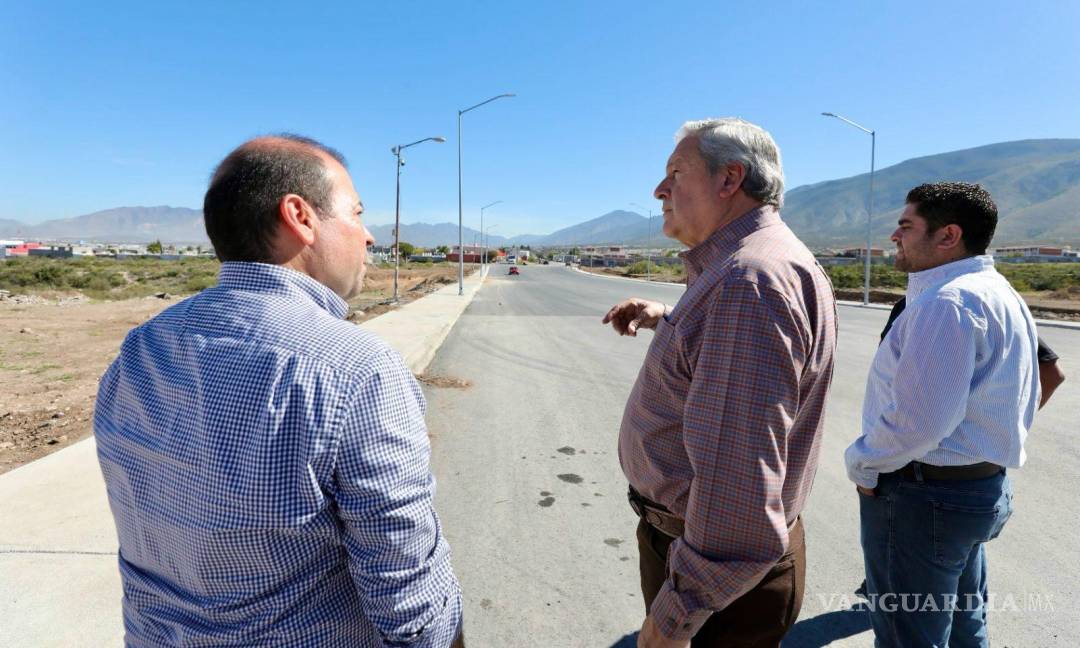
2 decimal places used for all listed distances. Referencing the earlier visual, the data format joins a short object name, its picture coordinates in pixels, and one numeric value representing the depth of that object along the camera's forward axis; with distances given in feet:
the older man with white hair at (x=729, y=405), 4.86
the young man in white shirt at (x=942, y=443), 6.61
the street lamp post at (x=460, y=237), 93.66
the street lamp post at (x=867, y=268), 82.38
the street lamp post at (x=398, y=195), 88.12
